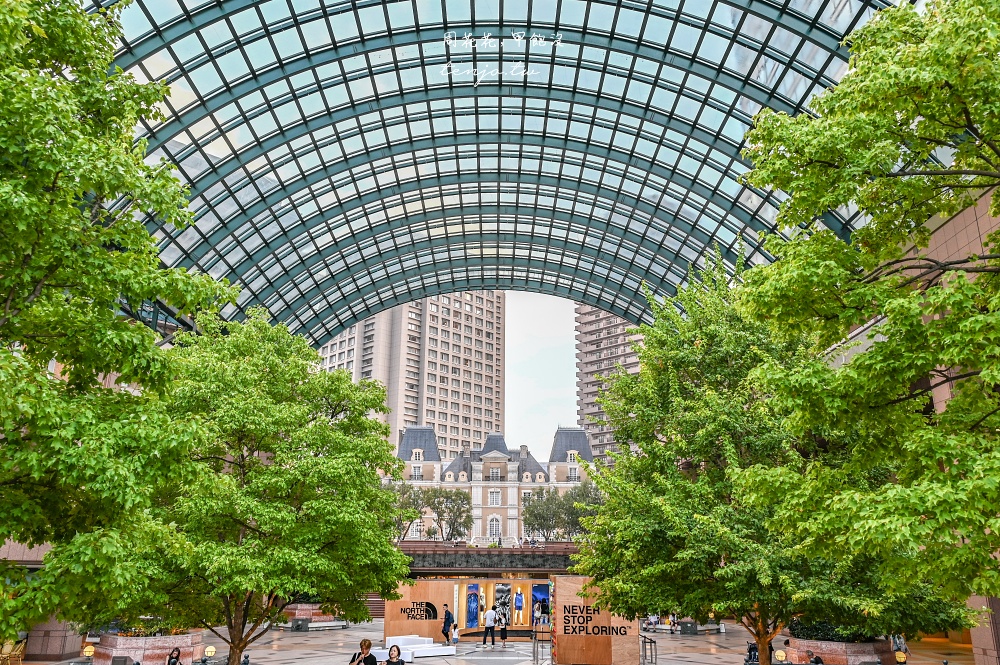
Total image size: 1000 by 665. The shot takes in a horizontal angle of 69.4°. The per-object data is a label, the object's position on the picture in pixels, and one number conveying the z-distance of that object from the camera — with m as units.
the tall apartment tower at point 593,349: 160.12
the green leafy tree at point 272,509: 15.84
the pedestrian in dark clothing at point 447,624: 30.61
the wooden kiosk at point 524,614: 22.66
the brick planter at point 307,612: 43.34
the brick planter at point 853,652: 22.38
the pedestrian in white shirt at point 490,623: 31.06
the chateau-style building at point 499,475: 112.25
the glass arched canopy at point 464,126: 28.59
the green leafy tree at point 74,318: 7.02
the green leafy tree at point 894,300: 7.34
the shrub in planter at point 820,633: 22.80
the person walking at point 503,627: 31.85
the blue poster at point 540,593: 39.22
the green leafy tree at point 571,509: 84.06
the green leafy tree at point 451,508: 90.75
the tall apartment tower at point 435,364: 158.12
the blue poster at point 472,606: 36.03
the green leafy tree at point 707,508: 14.02
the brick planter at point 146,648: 24.50
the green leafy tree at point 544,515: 85.50
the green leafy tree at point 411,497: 87.94
